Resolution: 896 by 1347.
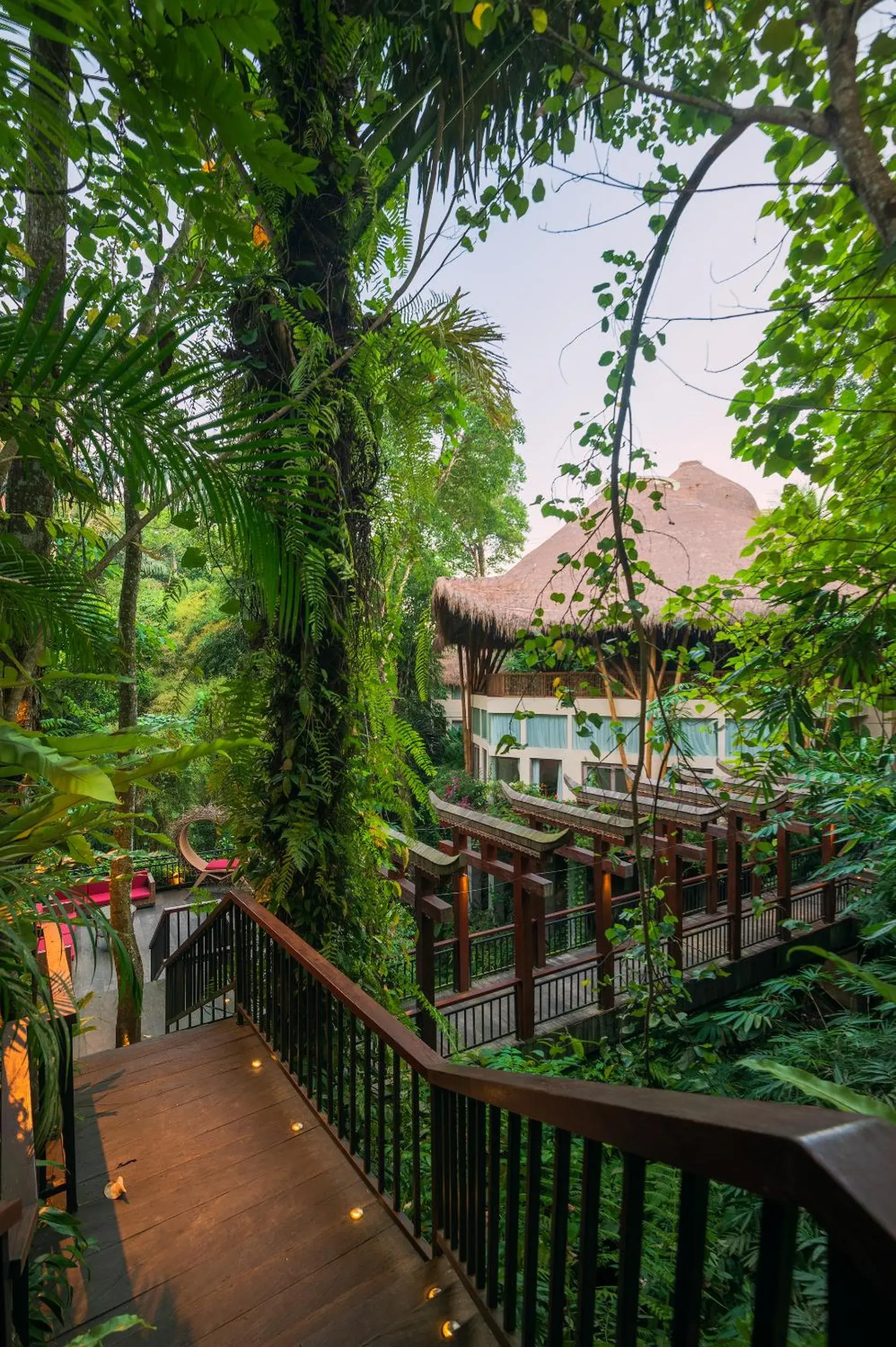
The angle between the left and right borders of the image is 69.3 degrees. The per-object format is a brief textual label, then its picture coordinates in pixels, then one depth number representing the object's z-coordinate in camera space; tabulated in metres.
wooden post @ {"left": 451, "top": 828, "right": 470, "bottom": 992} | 5.62
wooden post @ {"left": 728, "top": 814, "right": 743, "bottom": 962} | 6.74
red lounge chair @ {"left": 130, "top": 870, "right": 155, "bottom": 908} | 10.00
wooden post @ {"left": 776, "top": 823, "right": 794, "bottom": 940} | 7.14
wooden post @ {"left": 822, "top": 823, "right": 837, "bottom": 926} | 7.95
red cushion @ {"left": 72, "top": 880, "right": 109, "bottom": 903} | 8.94
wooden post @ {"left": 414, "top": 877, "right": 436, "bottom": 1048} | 4.86
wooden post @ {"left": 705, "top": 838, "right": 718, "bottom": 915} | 7.00
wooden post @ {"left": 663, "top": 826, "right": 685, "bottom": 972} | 6.31
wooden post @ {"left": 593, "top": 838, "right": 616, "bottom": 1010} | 6.07
